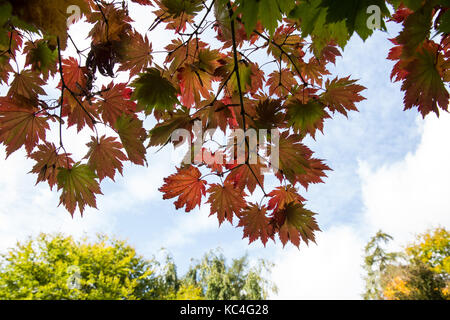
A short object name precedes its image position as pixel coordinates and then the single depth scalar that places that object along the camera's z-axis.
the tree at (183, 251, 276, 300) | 17.33
